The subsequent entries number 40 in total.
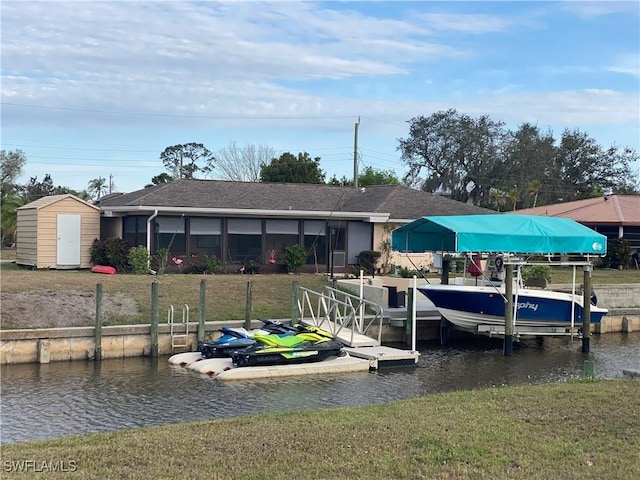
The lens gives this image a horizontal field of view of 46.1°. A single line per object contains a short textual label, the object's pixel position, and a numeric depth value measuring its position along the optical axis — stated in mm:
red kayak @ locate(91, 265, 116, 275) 27594
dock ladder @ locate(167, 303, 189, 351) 19938
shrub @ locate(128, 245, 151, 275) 27703
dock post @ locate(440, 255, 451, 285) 24281
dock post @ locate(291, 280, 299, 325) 21766
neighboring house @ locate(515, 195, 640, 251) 38719
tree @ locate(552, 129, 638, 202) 64438
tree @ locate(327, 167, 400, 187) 63578
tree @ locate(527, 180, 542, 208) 57028
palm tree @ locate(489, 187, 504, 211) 55703
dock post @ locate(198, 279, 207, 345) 20073
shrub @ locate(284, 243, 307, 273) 30672
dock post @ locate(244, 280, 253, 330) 20984
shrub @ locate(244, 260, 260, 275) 30250
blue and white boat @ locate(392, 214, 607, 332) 20672
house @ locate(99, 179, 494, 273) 29750
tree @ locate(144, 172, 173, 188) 67194
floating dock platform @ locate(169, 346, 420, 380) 16938
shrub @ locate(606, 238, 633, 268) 36719
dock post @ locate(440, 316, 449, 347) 23109
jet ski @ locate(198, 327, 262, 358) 18109
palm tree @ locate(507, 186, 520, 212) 52422
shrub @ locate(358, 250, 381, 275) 32000
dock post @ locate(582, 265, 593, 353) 22016
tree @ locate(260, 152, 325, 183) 54844
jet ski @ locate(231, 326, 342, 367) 17344
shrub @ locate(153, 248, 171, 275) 28281
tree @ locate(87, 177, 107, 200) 78188
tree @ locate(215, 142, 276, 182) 70250
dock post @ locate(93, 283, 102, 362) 18766
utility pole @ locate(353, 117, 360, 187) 48625
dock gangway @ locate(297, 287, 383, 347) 20438
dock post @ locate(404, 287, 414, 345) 20984
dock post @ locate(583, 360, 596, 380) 13728
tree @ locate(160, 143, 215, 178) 84125
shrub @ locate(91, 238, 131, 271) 28594
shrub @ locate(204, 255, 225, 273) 29422
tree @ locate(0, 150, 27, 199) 75000
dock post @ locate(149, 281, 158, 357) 19484
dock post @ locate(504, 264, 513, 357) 21000
